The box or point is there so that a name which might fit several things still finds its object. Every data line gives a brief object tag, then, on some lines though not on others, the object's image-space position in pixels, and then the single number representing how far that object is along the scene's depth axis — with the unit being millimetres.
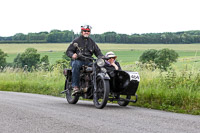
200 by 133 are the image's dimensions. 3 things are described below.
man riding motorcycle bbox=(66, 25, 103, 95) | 10992
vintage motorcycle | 9875
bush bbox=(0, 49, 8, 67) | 93300
